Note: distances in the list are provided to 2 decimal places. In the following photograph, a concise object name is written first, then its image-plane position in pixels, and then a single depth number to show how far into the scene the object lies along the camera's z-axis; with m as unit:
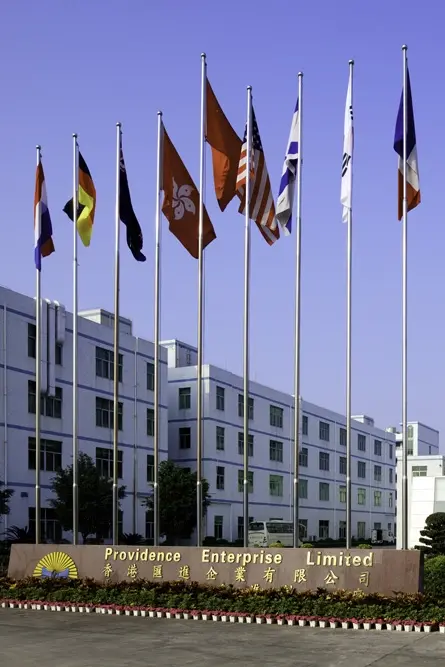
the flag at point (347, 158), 20.34
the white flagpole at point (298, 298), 19.91
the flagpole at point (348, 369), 19.21
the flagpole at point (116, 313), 22.34
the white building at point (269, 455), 58.41
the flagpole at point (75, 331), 23.03
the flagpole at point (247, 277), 20.77
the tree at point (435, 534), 32.28
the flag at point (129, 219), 23.09
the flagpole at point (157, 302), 22.08
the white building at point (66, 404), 41.28
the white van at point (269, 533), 50.62
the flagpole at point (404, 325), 18.31
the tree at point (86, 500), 40.88
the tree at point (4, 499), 37.81
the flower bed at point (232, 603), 16.69
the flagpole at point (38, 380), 23.30
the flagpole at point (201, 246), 21.44
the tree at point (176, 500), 48.50
